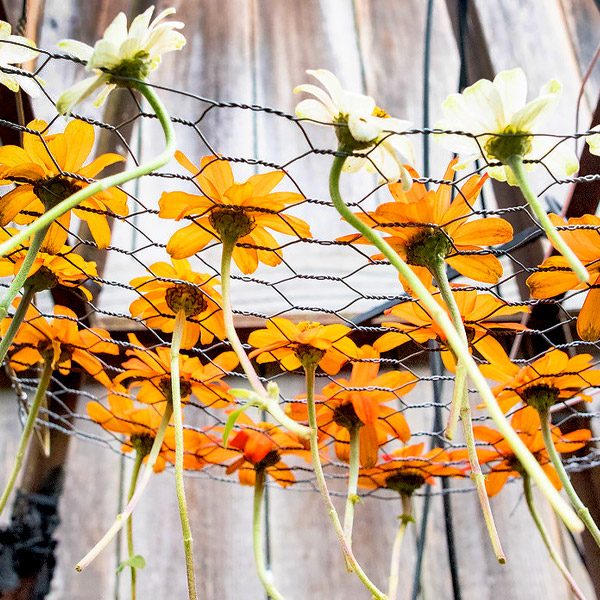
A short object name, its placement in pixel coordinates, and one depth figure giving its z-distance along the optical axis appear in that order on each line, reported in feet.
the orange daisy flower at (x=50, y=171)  1.13
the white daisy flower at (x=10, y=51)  1.12
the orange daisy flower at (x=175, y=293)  1.29
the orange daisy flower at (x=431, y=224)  1.15
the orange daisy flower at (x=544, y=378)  1.34
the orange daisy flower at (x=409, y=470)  1.64
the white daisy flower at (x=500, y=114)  1.03
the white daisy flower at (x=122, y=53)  0.97
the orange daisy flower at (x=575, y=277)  1.23
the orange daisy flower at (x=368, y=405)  1.40
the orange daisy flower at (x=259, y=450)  1.48
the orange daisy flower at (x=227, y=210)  1.12
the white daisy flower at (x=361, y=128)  1.01
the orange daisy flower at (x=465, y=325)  1.30
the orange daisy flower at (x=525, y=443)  1.52
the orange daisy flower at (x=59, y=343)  1.44
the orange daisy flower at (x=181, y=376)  1.39
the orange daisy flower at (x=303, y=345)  1.28
